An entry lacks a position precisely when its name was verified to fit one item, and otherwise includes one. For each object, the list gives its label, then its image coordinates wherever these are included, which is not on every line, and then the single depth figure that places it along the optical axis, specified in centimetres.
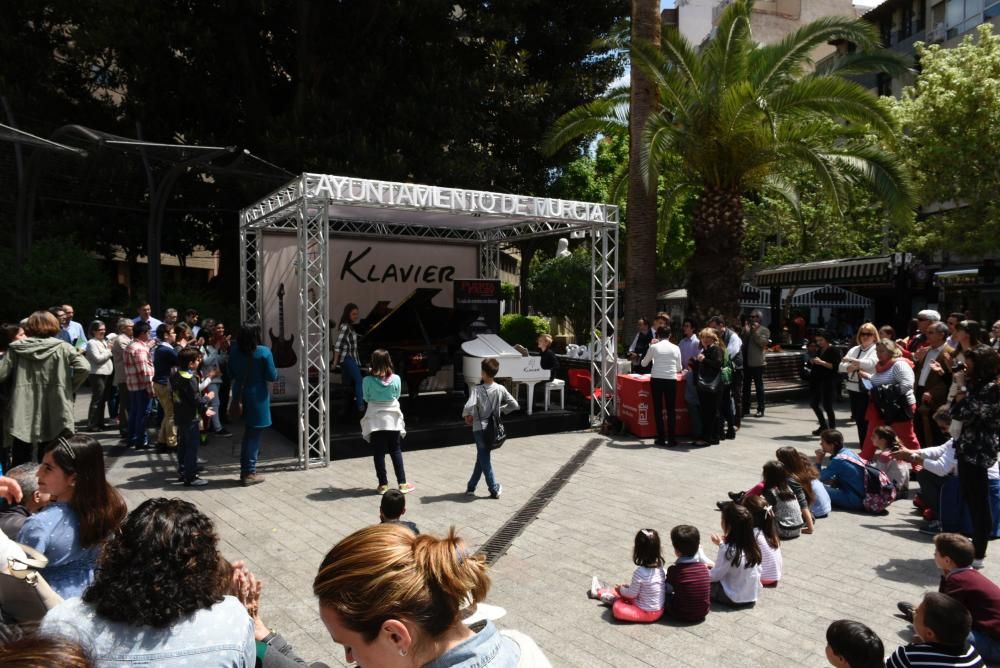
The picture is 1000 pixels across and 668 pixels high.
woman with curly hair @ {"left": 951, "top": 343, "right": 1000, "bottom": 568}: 533
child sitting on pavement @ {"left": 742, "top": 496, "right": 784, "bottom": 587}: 501
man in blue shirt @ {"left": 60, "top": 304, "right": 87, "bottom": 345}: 999
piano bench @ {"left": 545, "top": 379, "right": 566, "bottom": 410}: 1190
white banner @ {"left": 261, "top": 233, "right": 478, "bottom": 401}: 1346
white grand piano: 1115
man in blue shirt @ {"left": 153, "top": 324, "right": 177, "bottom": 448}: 884
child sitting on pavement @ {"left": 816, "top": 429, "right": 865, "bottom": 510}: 703
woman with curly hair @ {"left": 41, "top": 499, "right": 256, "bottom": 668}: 175
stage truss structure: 891
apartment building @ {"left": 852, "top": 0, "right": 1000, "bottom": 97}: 2908
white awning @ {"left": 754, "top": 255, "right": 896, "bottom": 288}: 2064
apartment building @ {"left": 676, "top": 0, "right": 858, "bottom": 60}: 4844
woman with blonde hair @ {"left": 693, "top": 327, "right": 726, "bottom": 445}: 990
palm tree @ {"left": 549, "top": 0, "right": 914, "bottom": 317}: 1280
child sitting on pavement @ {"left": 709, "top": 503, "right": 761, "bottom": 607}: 462
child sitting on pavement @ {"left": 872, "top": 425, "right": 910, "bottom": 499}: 696
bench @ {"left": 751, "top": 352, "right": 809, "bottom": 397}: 1574
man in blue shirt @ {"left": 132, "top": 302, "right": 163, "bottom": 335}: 1020
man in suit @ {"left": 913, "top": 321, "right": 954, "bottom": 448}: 827
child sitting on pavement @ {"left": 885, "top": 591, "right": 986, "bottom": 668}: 307
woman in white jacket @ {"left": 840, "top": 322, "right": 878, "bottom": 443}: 885
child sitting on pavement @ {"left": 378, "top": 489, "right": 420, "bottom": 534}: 434
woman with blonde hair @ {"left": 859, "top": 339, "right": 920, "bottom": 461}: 786
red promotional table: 1102
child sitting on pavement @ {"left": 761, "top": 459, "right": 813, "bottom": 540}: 588
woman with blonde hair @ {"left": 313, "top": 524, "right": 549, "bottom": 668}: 145
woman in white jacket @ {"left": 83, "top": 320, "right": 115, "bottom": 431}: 971
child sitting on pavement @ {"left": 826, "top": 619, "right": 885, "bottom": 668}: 291
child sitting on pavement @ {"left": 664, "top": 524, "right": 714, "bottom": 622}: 446
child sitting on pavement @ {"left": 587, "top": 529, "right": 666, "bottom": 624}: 449
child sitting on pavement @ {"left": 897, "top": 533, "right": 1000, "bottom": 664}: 385
